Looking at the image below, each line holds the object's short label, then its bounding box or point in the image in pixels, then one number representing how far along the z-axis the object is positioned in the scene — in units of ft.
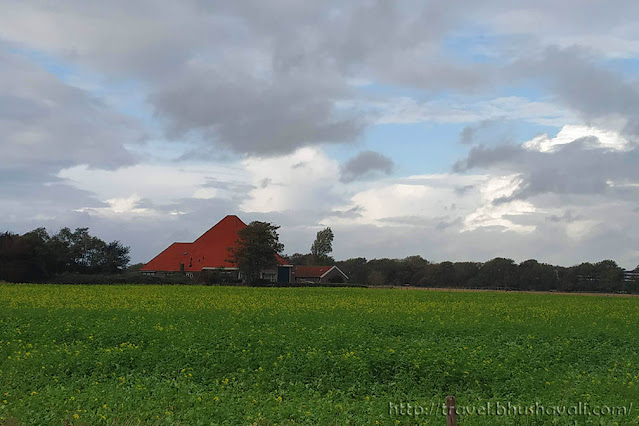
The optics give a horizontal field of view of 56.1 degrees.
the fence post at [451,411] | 33.12
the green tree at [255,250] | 292.81
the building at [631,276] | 337.76
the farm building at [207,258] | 319.88
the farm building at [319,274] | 385.09
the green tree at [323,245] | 490.08
